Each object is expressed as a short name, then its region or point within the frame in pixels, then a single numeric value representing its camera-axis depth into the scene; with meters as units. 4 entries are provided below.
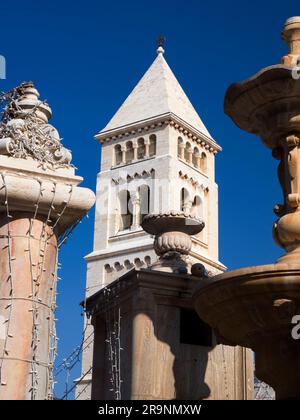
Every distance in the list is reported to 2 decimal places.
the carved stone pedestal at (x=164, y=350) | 9.09
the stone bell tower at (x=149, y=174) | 53.38
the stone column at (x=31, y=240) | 5.98
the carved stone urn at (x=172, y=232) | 10.42
